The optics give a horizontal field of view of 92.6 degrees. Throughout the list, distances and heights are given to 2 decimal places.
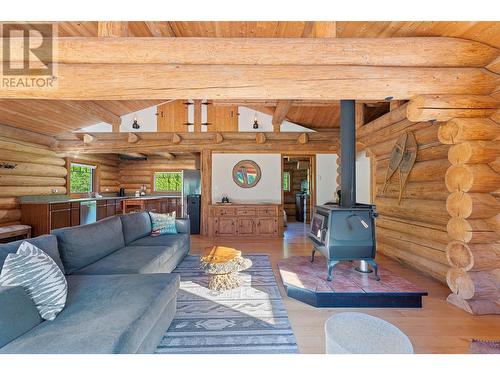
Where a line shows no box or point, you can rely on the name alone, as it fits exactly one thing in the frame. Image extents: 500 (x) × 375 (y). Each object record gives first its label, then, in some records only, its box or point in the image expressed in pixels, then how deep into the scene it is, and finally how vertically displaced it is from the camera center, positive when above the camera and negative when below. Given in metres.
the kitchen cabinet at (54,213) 5.08 -0.59
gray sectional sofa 1.27 -0.80
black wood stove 3.00 -0.60
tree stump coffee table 2.74 -0.92
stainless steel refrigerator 6.83 -0.22
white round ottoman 1.14 -0.72
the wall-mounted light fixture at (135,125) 6.22 +1.65
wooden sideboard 6.11 -0.84
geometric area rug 1.93 -1.27
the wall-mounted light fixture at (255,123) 6.28 +1.72
